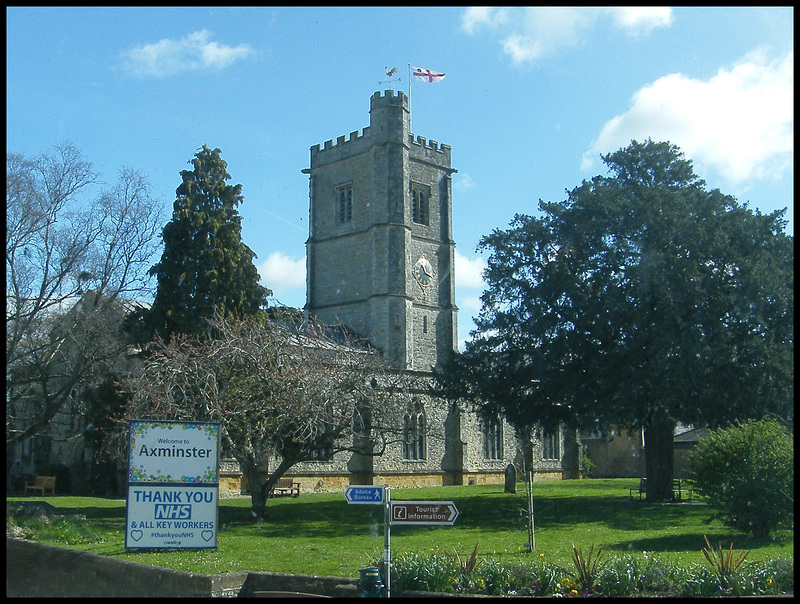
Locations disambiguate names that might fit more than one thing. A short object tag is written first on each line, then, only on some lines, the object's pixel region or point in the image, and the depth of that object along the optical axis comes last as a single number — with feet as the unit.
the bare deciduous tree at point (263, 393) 73.05
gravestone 120.06
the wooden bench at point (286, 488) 119.85
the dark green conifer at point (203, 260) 100.83
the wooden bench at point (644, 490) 98.27
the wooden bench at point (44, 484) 124.47
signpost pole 34.40
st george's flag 163.12
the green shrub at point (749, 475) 56.08
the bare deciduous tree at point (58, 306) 82.33
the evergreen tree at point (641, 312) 80.48
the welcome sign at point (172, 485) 47.96
